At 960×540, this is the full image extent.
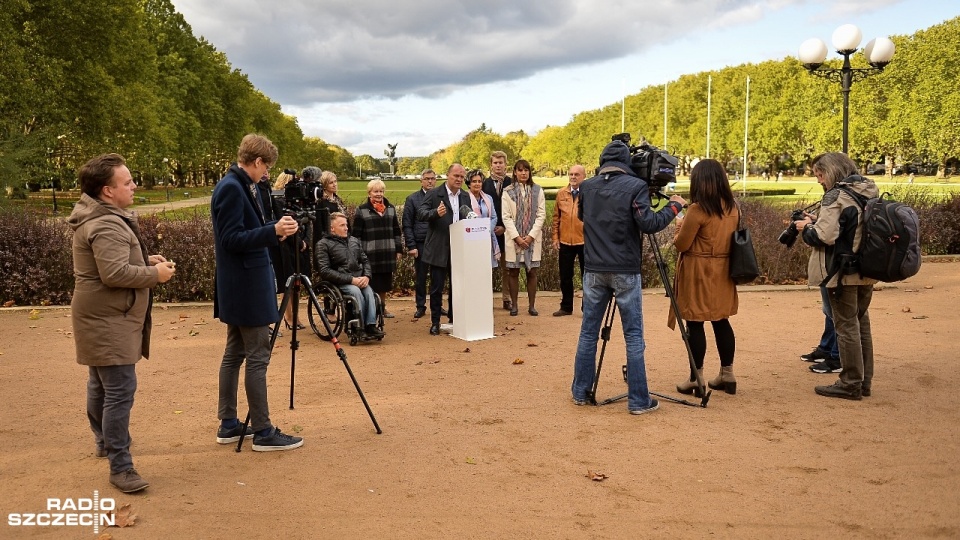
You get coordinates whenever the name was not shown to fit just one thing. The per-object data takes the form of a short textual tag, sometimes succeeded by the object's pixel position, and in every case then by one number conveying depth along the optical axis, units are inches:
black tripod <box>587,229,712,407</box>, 237.9
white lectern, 348.2
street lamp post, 554.3
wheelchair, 335.9
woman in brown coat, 233.5
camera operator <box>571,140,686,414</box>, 223.3
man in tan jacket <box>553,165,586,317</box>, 398.9
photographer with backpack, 239.5
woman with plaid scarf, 406.3
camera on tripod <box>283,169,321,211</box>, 201.3
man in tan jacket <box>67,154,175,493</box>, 170.4
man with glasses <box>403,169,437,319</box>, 377.4
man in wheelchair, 337.7
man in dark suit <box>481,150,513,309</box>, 414.3
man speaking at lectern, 363.3
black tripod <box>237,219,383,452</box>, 202.7
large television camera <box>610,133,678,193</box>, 221.6
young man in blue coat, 182.9
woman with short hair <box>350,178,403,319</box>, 363.3
